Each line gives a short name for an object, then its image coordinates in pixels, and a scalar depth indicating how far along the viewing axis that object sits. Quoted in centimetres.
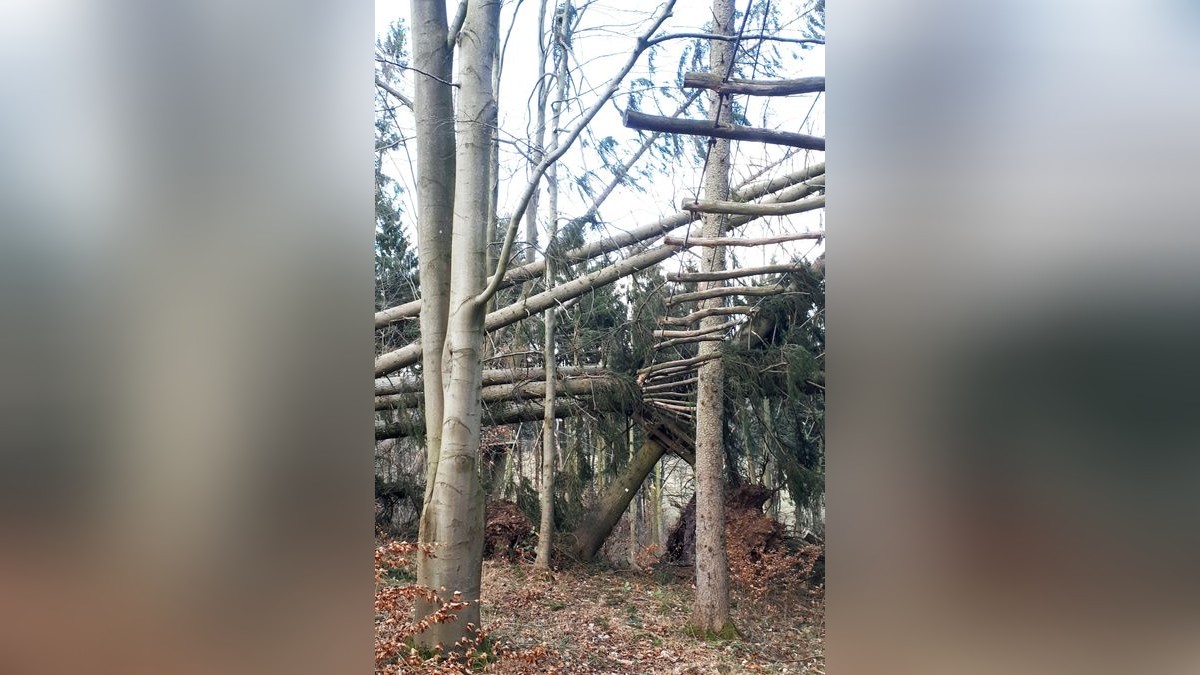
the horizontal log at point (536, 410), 786
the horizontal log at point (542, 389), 779
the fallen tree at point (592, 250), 711
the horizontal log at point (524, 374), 784
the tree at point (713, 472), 598
